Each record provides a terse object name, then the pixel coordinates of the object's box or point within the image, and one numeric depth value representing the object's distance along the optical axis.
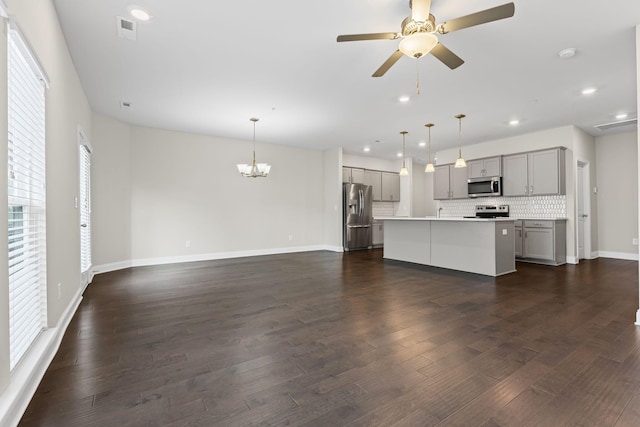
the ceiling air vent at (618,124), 5.56
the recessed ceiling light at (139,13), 2.56
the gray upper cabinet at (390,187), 9.41
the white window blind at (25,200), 1.78
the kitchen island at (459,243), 4.83
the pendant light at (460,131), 5.33
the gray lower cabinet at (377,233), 8.94
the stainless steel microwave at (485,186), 6.71
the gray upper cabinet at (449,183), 7.42
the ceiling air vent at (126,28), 2.73
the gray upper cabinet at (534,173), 5.92
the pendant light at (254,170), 5.95
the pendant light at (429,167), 5.92
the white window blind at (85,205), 4.37
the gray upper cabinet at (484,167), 6.78
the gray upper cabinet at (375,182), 9.02
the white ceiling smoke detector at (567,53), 3.20
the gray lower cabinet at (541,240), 5.84
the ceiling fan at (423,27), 2.09
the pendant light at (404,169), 6.28
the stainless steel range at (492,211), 6.77
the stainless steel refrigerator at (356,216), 8.03
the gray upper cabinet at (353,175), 8.59
